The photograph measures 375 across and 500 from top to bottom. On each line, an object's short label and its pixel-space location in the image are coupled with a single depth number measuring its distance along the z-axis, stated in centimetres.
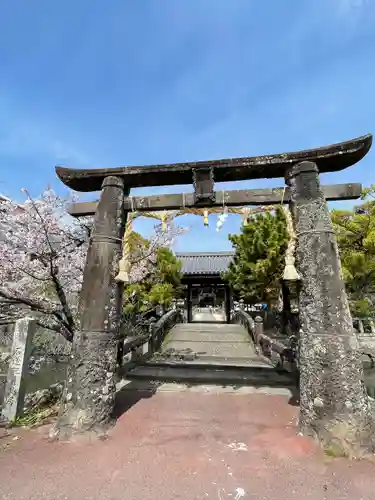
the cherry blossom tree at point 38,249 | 828
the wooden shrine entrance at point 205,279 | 2339
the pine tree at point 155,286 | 1396
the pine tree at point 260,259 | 1422
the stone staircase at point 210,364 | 672
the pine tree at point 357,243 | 1224
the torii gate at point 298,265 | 373
